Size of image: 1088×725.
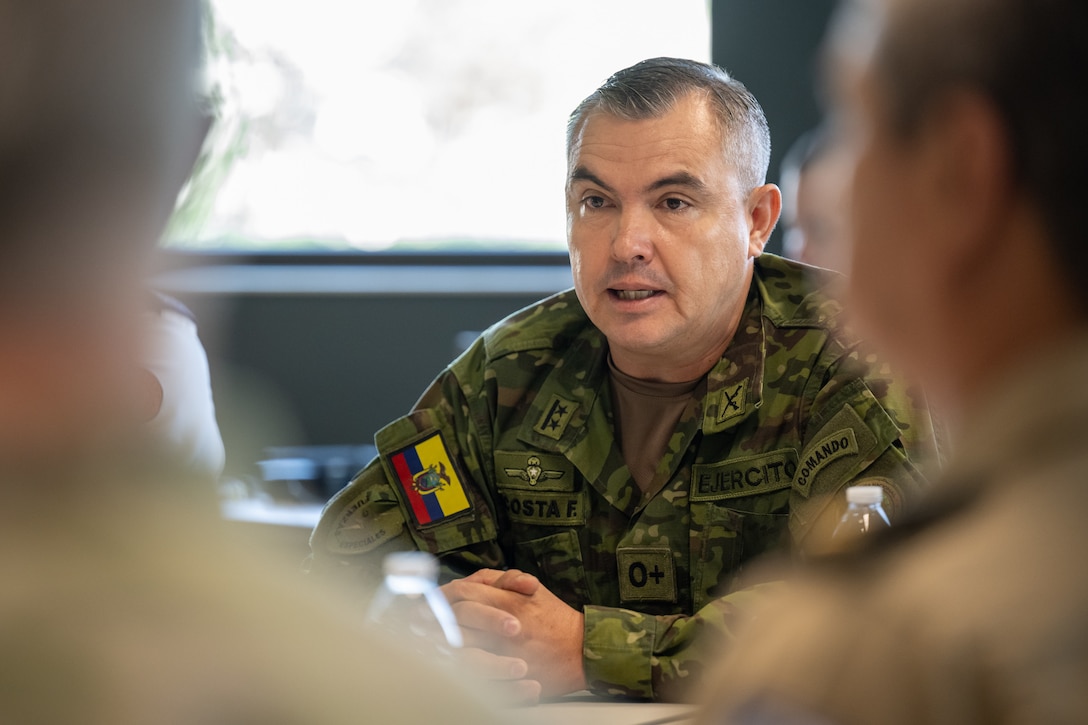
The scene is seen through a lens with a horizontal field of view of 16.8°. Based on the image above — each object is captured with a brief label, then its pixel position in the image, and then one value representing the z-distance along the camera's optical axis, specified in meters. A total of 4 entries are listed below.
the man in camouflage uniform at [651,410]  2.90
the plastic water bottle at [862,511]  2.76
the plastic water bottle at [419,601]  2.81
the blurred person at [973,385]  1.27
